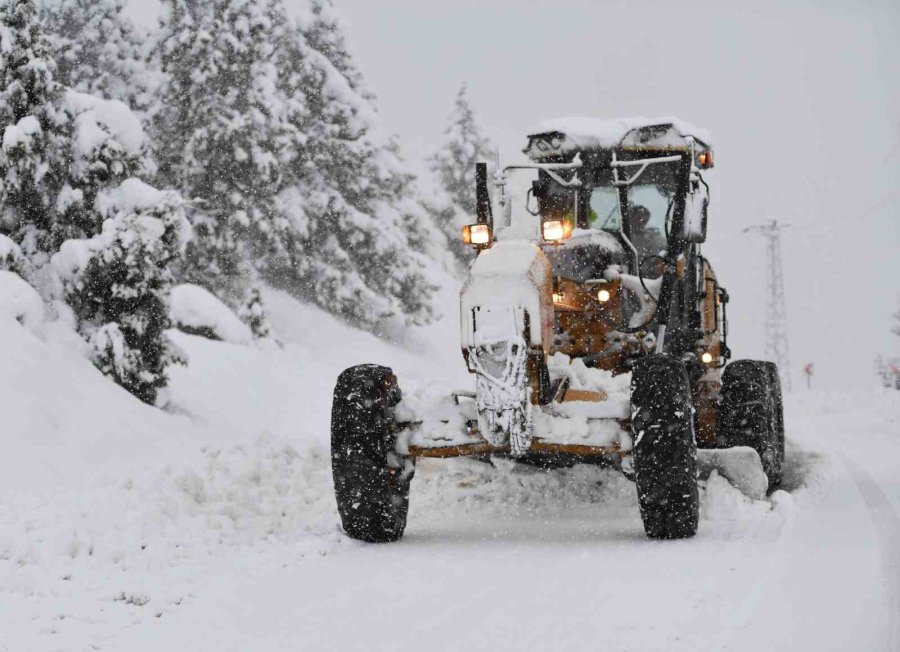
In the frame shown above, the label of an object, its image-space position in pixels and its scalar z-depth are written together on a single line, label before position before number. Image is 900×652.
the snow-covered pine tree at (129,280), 13.61
